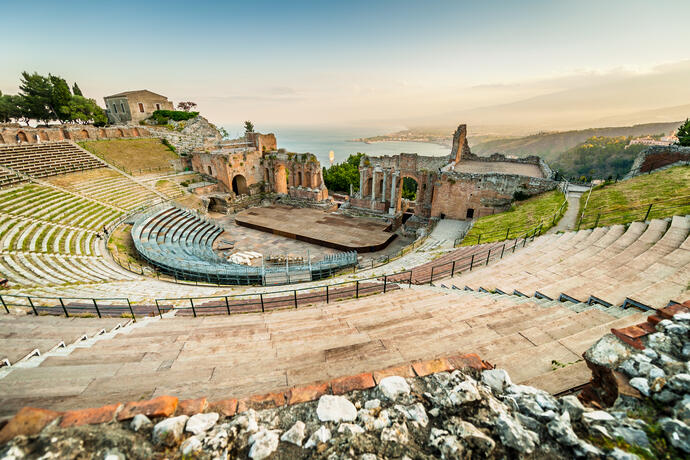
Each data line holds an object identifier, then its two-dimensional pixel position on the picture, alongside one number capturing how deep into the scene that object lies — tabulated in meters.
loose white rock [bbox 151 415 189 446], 2.41
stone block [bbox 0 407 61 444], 2.18
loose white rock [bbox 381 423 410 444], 2.46
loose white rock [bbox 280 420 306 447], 2.46
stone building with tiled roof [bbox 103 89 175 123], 45.19
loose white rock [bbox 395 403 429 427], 2.65
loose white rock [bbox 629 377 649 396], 2.67
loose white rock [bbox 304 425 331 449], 2.44
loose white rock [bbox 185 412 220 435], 2.54
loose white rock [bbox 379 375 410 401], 2.92
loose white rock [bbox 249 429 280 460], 2.34
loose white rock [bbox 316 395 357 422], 2.69
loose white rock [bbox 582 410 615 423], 2.38
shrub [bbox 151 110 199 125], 45.50
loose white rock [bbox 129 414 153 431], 2.50
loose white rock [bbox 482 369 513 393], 2.99
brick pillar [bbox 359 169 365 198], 26.62
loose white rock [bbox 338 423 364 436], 2.55
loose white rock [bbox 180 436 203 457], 2.35
